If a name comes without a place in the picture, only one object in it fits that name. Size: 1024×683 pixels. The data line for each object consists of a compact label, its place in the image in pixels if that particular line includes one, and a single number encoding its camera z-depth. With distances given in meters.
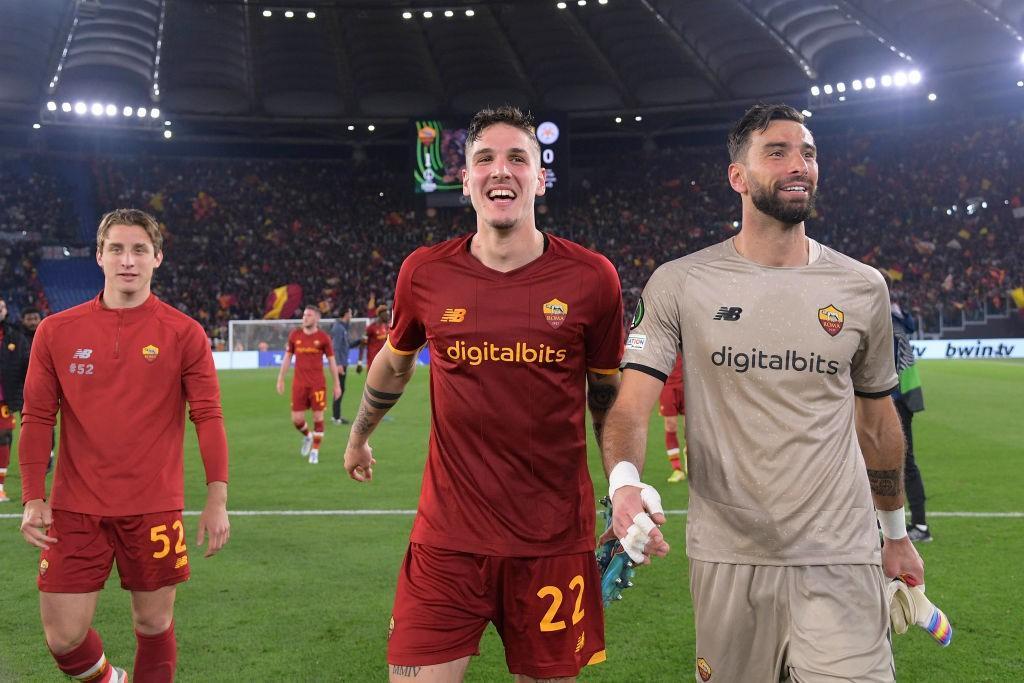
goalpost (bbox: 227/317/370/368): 34.19
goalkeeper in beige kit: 3.04
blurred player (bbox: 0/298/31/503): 10.46
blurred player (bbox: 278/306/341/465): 13.29
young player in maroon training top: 4.07
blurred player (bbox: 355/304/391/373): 17.27
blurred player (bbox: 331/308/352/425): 18.48
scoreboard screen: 38.34
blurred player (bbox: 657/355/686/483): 10.60
